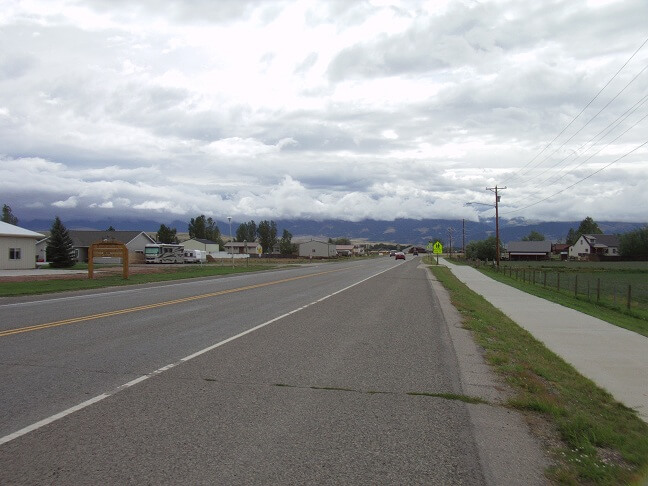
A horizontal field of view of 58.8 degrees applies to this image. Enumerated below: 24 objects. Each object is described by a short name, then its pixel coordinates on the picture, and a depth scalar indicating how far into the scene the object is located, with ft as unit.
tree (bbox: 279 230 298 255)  497.05
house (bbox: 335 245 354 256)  537.32
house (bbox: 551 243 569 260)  502.30
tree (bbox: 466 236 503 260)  363.15
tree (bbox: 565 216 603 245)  566.03
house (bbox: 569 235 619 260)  416.46
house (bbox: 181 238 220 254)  414.82
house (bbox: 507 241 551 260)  456.04
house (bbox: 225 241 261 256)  552.82
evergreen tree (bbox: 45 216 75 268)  185.98
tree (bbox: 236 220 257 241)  653.30
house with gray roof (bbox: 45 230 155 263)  260.62
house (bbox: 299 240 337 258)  457.27
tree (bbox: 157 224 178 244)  445.78
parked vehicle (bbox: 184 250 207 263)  261.44
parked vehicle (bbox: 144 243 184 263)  251.21
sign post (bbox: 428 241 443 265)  213.25
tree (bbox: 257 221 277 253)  559.79
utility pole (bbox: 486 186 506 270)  201.07
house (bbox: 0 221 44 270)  160.15
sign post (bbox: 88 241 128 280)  108.88
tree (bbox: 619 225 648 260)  331.77
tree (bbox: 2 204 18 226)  384.17
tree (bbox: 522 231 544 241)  626.72
